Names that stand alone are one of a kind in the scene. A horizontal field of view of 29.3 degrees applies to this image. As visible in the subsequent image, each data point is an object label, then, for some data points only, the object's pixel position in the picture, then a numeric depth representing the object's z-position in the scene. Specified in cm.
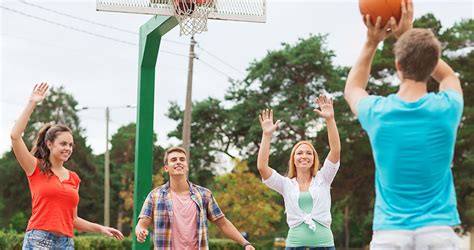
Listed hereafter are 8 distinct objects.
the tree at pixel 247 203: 3762
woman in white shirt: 765
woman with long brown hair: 665
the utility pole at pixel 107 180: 4194
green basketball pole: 1168
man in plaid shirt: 756
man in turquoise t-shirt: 411
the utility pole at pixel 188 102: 2717
